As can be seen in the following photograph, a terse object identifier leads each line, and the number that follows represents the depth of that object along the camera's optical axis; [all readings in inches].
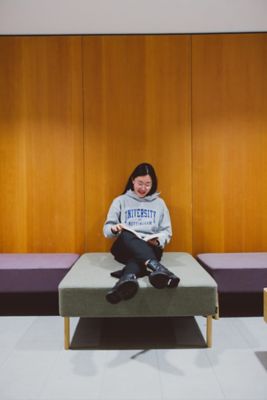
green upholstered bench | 99.7
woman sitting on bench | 95.8
